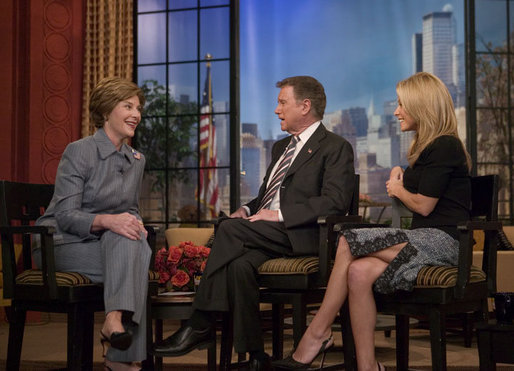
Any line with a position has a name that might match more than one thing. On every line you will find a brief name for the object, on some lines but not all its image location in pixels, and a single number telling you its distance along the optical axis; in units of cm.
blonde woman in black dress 259
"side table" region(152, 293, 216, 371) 288
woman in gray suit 256
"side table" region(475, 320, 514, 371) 239
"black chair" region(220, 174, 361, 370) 279
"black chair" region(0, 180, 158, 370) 262
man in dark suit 277
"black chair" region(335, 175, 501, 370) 252
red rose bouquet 342
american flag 750
